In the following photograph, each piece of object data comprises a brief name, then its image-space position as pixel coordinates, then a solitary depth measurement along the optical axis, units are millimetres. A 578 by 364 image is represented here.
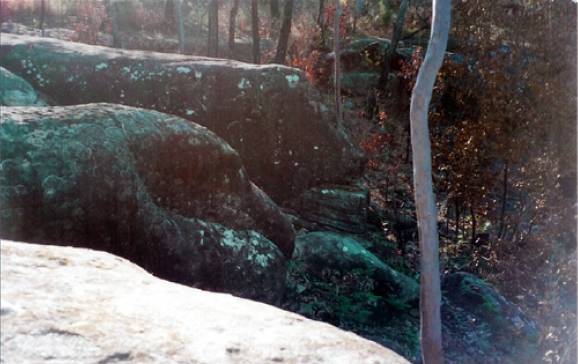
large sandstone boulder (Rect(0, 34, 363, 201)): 7188
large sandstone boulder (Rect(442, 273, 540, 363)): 7113
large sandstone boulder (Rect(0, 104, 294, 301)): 4227
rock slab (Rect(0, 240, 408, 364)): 1946
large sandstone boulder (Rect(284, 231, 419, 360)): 6387
